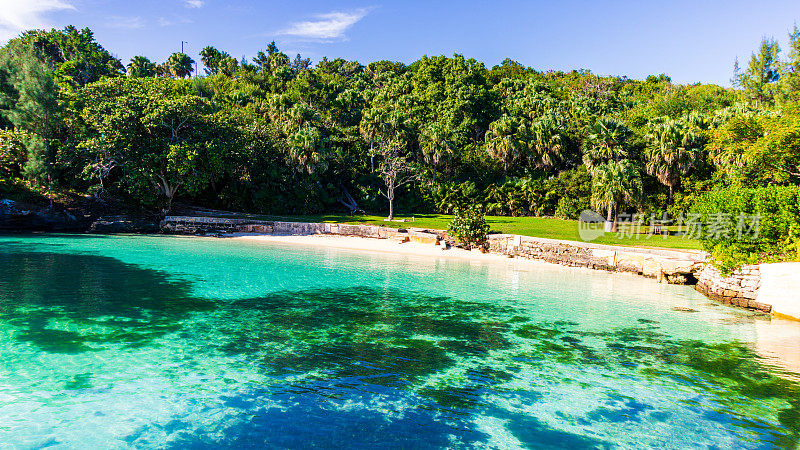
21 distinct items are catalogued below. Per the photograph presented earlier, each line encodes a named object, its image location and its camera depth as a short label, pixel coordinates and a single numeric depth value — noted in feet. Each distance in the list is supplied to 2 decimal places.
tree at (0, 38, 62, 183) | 104.88
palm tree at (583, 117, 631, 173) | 118.62
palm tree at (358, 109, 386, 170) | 150.61
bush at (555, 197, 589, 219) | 132.98
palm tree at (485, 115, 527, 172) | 147.74
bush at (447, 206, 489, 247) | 95.61
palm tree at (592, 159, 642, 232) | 104.06
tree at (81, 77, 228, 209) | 105.60
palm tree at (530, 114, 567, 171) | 145.38
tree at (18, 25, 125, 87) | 185.26
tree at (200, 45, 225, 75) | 269.36
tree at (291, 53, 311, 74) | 283.18
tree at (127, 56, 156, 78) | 195.31
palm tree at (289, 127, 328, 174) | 134.21
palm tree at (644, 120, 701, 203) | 111.96
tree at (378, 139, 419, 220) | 130.35
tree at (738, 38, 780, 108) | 188.65
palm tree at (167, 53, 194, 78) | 231.09
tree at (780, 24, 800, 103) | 144.16
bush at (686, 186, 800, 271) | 50.88
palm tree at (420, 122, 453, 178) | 147.84
